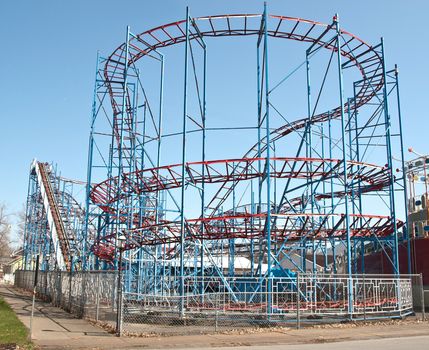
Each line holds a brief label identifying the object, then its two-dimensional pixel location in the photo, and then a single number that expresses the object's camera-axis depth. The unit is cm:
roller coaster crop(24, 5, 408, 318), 1992
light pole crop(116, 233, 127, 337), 1334
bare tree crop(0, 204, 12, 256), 6814
